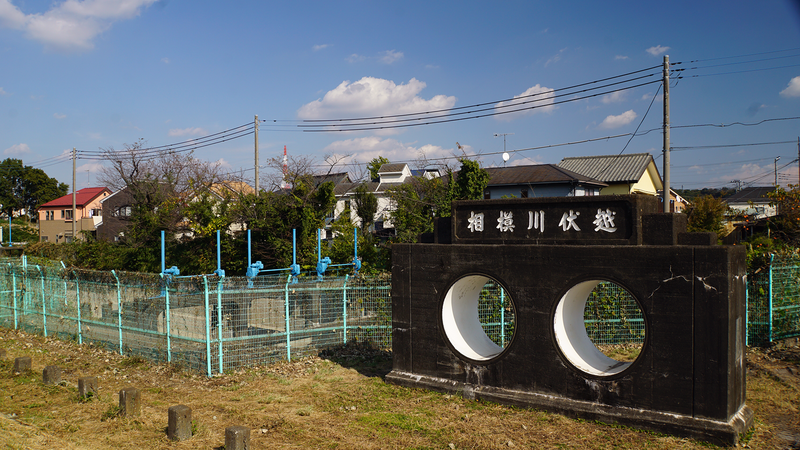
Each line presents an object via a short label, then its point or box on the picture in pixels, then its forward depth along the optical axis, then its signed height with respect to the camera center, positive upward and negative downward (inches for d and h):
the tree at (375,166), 2295.8 +237.8
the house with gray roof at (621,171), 1238.9 +114.5
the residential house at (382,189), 1376.7 +89.3
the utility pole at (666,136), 619.8 +96.5
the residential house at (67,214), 1942.7 +28.0
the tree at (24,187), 2343.8 +166.4
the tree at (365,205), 1318.9 +33.3
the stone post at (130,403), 290.0 -105.6
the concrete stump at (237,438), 230.2 -101.0
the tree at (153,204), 1060.5 +37.4
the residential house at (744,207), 788.0 +9.9
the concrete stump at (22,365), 396.2 -113.2
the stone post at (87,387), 328.5 -109.4
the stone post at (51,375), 366.3 -112.2
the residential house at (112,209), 1603.8 +34.9
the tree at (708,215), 878.0 -2.6
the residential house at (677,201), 1536.2 +43.8
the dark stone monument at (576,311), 259.8 -58.4
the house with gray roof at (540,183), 1099.3 +72.1
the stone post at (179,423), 262.1 -106.7
